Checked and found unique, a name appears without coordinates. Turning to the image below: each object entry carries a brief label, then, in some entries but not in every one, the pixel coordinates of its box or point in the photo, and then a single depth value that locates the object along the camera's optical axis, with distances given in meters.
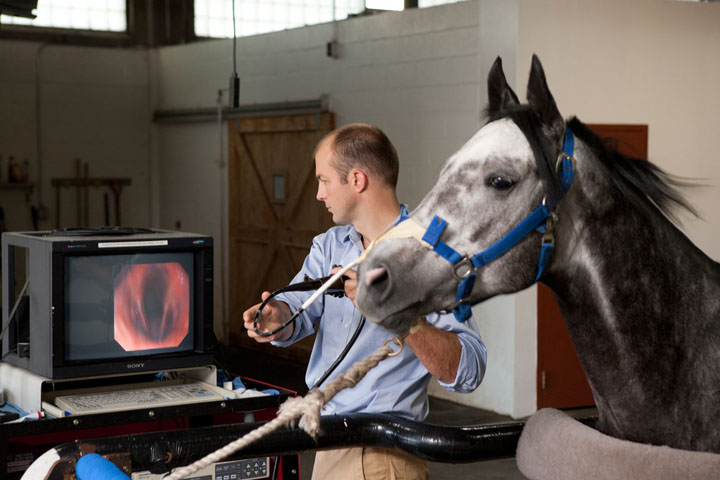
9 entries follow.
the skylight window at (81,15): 9.11
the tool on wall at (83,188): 9.14
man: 1.85
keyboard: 2.31
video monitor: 2.42
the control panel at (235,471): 2.29
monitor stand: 2.37
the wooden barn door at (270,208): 7.50
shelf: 8.69
